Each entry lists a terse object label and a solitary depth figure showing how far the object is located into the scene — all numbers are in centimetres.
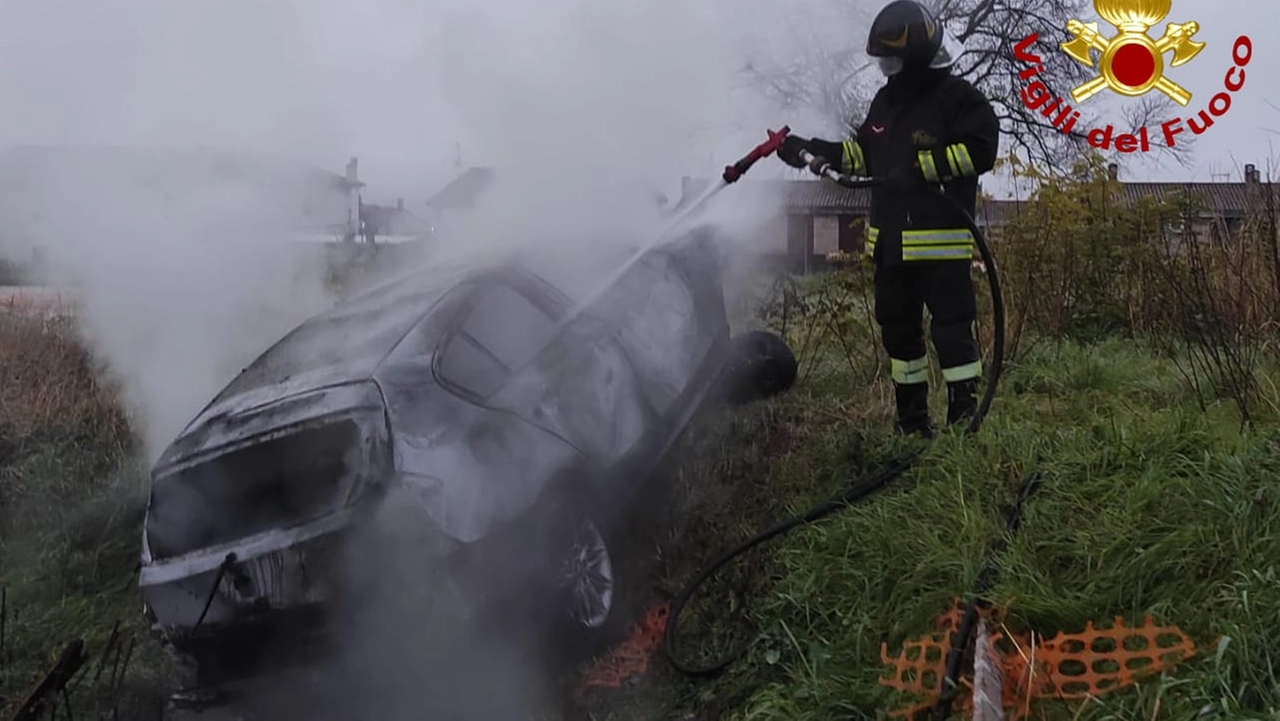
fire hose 389
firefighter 462
